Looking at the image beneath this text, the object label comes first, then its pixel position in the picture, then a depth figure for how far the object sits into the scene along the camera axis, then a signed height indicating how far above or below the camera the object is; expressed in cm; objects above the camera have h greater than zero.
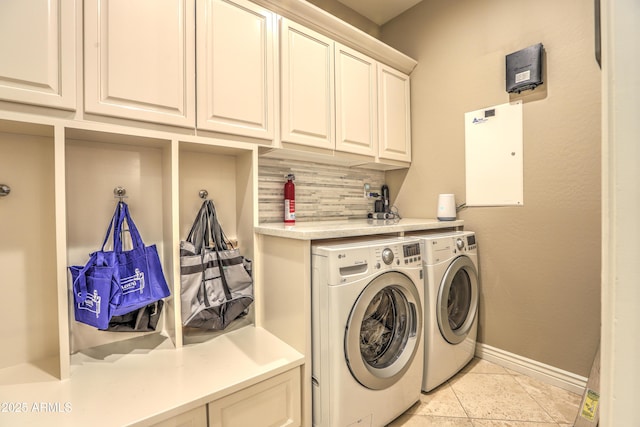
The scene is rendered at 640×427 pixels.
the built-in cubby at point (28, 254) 126 -19
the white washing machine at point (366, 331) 128 -61
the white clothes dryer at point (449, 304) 170 -62
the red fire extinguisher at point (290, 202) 201 +7
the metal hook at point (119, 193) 151 +11
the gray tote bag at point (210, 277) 146 -36
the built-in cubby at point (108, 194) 141 +11
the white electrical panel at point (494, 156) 198 +40
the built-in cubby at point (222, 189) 170 +15
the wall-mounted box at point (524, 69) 183 +94
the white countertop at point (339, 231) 135 -11
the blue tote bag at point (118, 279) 127 -31
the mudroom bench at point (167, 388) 100 -70
